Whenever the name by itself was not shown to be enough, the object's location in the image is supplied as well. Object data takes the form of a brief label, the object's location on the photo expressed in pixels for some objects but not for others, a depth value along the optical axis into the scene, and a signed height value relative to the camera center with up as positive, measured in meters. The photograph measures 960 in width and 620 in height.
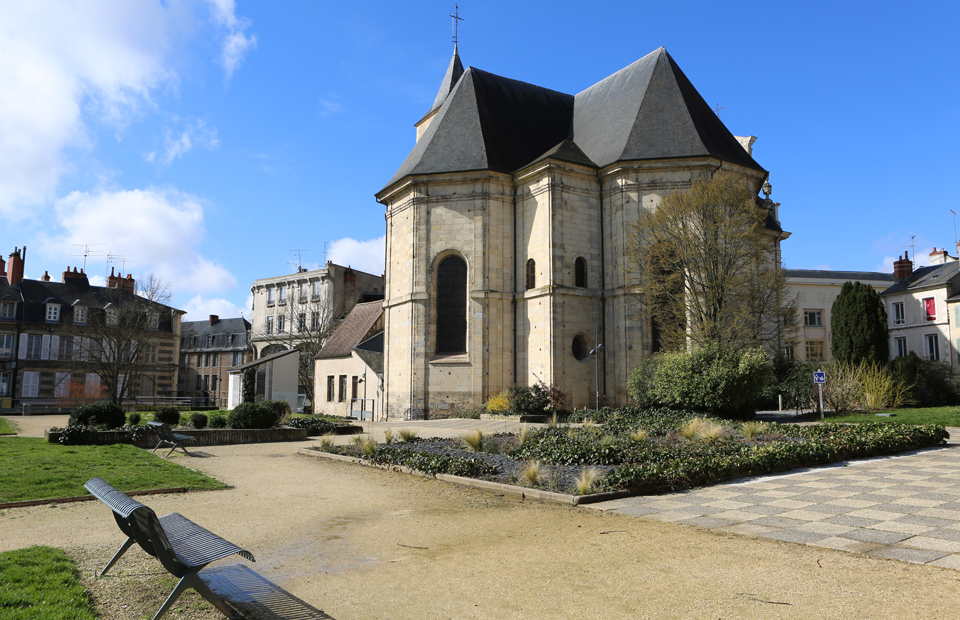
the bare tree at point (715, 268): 20.75 +3.65
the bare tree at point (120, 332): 35.56 +2.96
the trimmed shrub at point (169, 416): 19.34 -1.16
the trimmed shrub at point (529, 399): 22.47 -0.80
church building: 24.47 +5.38
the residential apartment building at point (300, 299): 55.00 +7.18
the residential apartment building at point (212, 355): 60.81 +2.29
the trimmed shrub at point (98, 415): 15.89 -0.93
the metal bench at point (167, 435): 13.32 -1.21
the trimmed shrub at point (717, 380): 17.45 -0.11
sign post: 18.03 -0.04
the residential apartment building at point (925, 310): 35.50 +3.84
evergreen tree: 25.45 +1.89
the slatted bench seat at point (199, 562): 3.64 -1.09
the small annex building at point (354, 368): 31.55 +0.52
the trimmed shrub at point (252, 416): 17.62 -1.07
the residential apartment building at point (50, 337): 43.22 +2.92
